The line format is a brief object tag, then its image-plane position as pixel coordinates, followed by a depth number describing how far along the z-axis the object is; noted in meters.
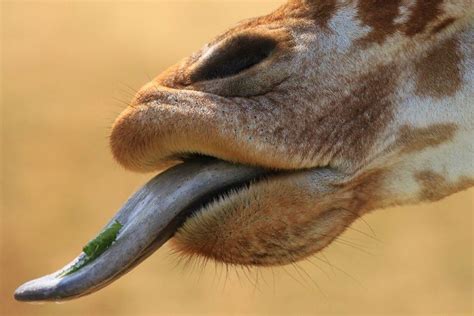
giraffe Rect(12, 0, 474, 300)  4.04
